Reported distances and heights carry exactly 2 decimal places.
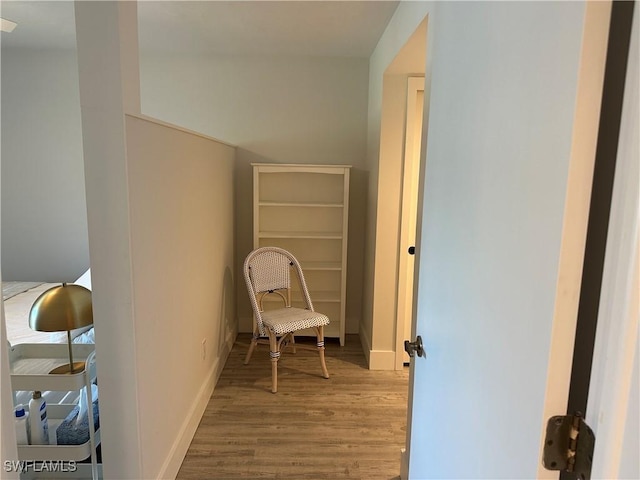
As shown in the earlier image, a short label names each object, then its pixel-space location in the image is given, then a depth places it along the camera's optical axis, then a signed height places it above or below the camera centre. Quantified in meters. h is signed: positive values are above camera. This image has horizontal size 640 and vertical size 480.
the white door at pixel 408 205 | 2.82 -0.04
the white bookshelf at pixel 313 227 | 3.54 -0.28
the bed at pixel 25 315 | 2.31 -0.80
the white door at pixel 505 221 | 0.56 -0.03
